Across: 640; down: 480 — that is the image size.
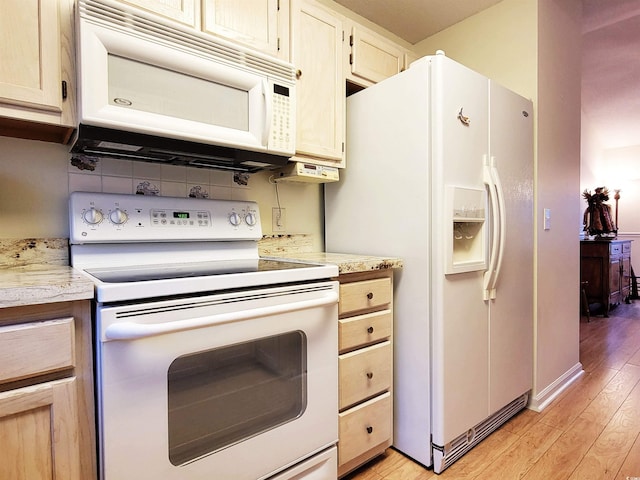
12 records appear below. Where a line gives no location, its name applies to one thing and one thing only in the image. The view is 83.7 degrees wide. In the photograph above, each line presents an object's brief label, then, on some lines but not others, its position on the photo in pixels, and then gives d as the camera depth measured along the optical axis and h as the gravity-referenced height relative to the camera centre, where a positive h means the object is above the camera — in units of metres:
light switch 2.09 +0.07
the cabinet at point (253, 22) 1.33 +0.83
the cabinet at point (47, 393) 0.77 -0.36
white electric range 0.87 -0.33
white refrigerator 1.48 +0.00
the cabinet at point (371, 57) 1.81 +0.94
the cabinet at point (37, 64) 1.00 +0.49
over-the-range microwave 1.05 +0.47
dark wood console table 4.14 -0.48
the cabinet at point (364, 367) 1.39 -0.55
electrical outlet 1.87 +0.07
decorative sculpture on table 4.75 +0.20
